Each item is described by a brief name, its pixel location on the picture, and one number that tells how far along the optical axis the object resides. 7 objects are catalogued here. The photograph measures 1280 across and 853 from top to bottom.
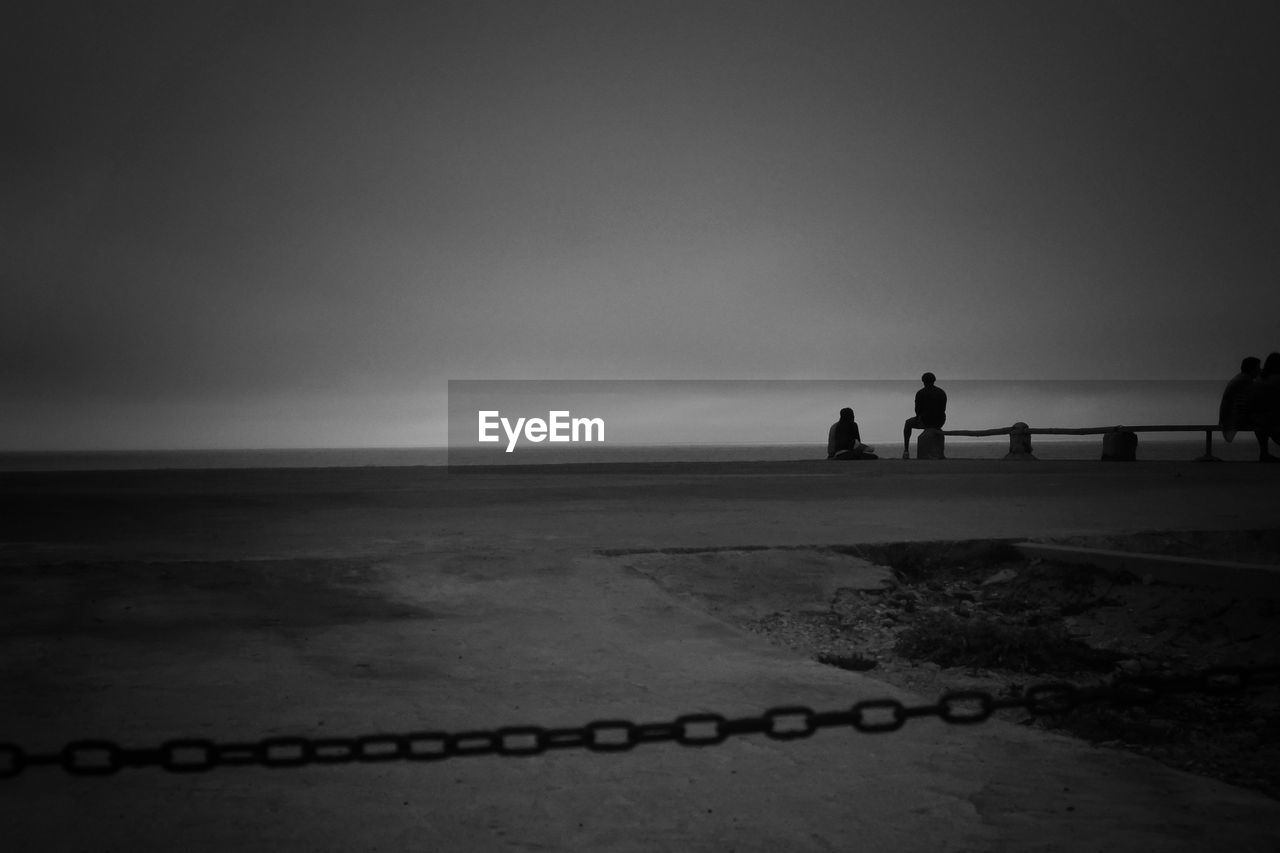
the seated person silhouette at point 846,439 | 25.53
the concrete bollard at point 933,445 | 24.73
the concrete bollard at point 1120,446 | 24.92
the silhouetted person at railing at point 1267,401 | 19.20
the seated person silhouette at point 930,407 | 24.25
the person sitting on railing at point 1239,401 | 19.56
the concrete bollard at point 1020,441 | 25.19
